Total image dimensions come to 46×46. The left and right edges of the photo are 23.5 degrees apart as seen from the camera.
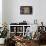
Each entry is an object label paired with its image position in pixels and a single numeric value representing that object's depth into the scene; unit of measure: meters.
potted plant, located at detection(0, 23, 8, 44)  2.81
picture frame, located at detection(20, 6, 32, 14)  5.33
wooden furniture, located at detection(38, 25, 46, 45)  3.17
